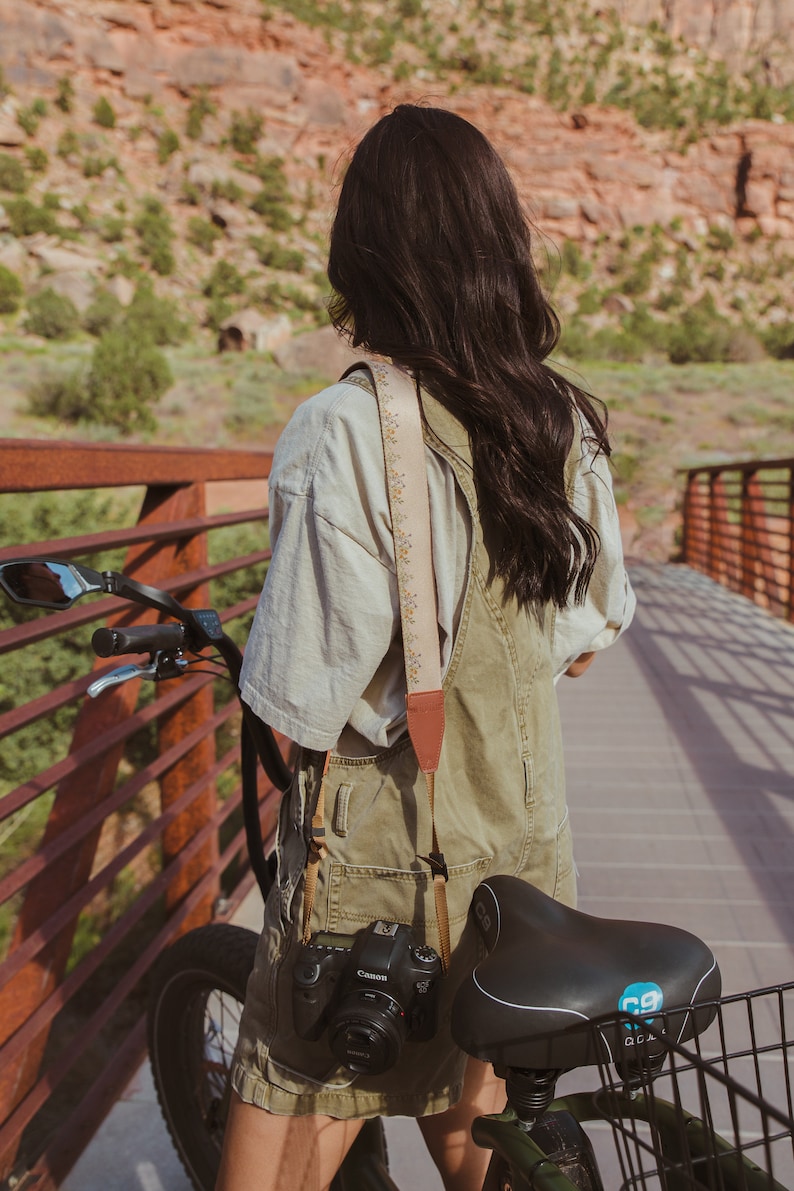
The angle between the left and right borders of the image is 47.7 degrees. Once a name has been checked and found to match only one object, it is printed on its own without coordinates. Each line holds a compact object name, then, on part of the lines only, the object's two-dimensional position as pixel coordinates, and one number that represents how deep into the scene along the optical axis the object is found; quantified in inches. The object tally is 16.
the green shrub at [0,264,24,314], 1391.5
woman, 39.8
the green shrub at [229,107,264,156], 2107.5
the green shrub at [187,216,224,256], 1895.9
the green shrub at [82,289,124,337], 1348.4
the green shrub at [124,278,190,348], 1378.0
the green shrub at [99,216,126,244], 1759.4
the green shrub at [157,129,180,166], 2033.7
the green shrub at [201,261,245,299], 1774.1
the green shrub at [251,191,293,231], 1994.3
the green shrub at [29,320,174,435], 914.1
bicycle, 32.8
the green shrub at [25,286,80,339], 1322.6
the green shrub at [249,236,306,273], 1918.1
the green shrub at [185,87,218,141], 2107.5
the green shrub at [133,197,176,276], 1753.2
